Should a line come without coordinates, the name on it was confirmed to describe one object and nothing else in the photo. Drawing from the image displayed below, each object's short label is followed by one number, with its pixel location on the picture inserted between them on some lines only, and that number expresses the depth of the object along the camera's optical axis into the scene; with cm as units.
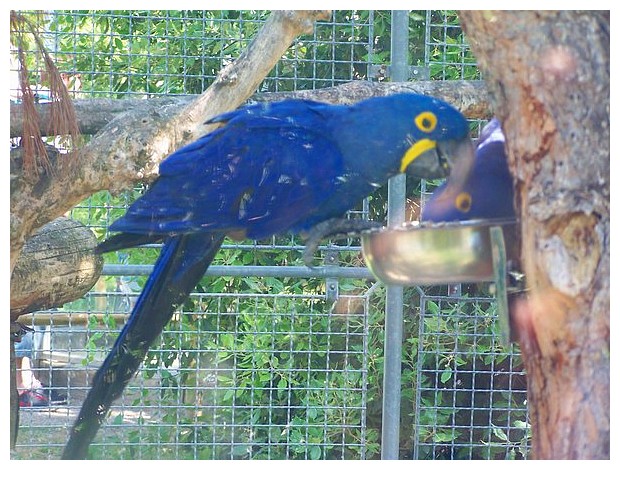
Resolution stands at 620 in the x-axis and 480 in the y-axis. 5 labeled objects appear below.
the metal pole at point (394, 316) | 315
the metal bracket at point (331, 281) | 321
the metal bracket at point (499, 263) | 222
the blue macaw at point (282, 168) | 263
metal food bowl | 224
